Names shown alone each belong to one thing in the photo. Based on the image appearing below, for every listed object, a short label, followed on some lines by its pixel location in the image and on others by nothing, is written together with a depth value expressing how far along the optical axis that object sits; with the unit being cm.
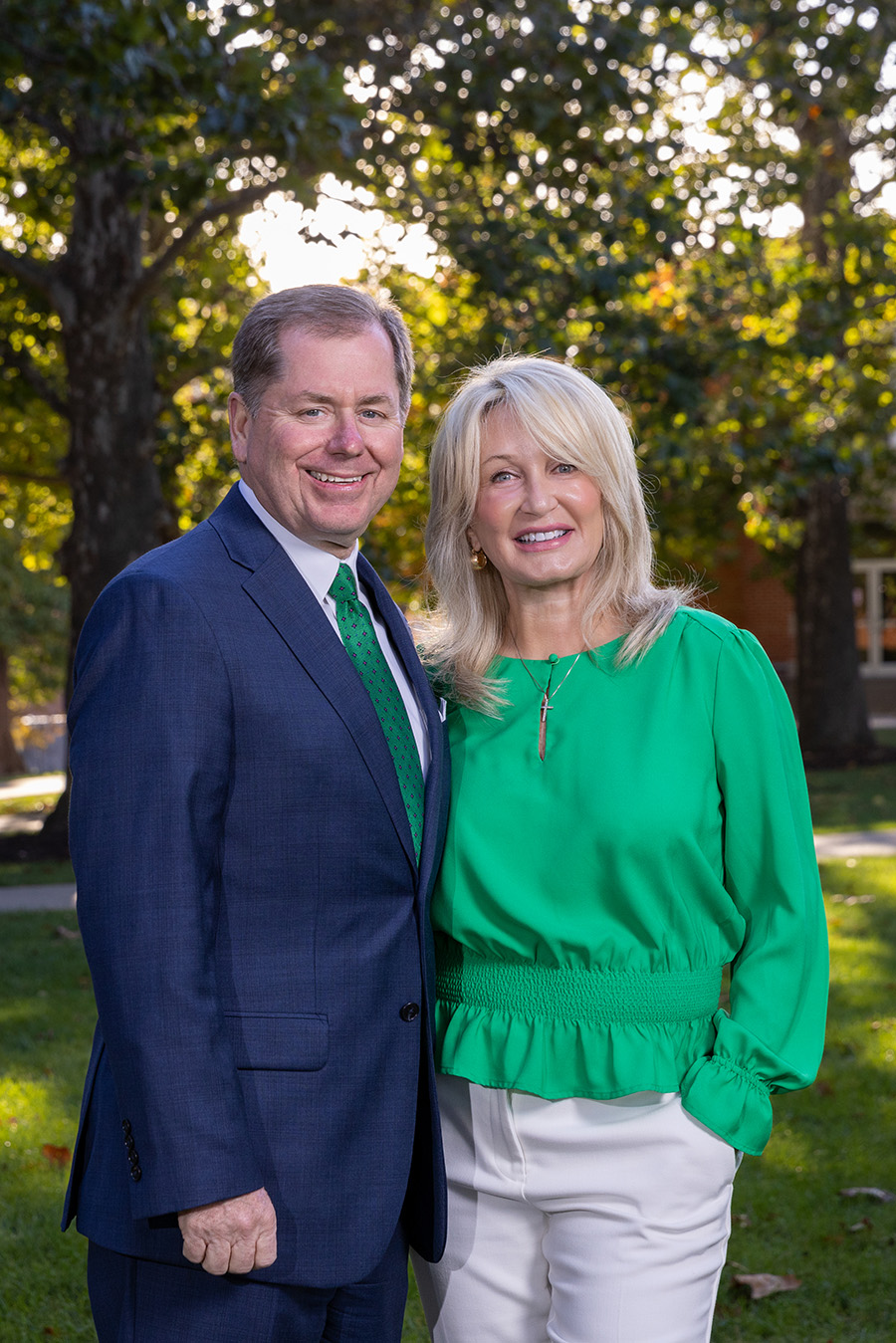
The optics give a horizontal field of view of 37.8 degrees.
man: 205
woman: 237
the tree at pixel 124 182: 734
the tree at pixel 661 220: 916
